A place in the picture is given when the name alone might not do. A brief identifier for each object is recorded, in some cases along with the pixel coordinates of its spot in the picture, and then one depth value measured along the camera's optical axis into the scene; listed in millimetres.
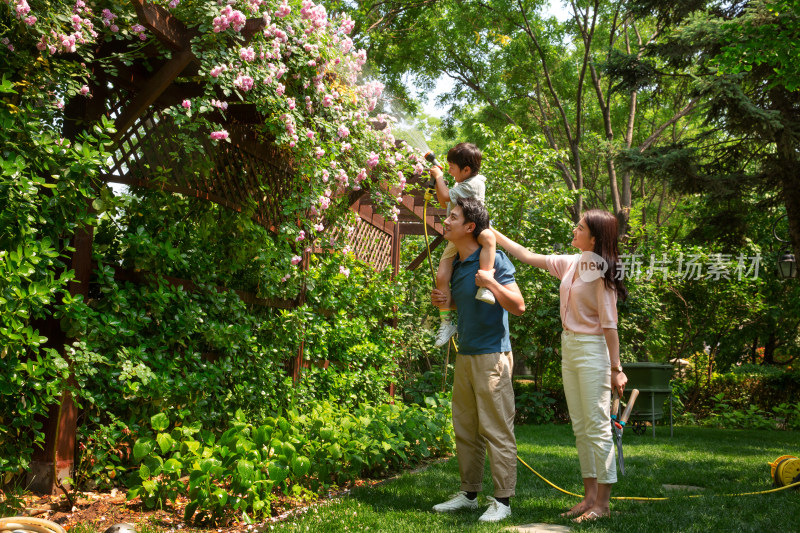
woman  3221
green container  8695
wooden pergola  3379
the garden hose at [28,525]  2078
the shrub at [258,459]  3186
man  3283
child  3561
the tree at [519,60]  14820
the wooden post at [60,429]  3332
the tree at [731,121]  9422
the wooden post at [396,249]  8531
